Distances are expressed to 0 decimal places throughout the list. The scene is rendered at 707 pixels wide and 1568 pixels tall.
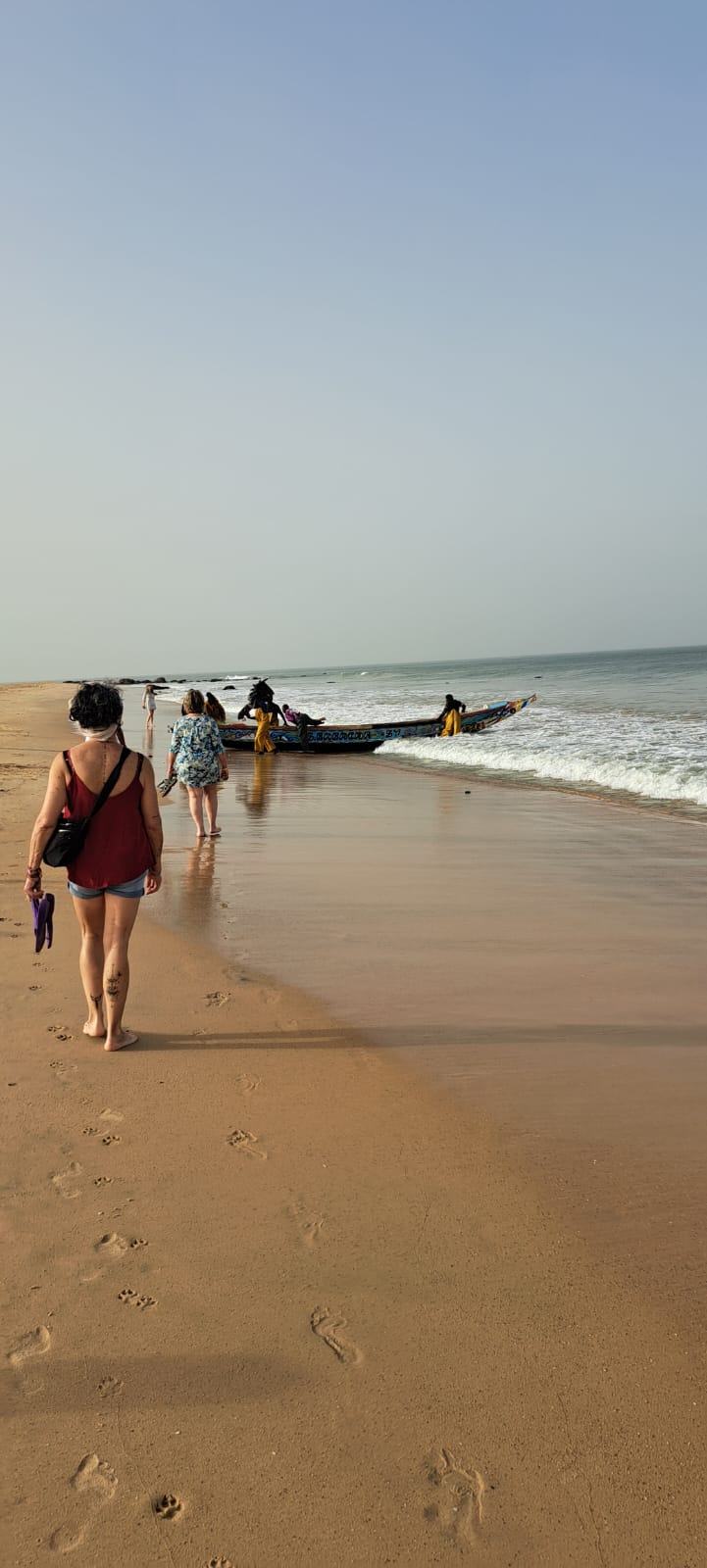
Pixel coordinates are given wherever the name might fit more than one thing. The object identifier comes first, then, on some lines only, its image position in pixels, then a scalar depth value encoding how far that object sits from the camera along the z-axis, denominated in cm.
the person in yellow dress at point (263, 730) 2309
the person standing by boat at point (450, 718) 2519
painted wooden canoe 2361
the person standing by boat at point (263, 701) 2241
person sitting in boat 2353
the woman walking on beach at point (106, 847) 428
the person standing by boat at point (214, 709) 1065
